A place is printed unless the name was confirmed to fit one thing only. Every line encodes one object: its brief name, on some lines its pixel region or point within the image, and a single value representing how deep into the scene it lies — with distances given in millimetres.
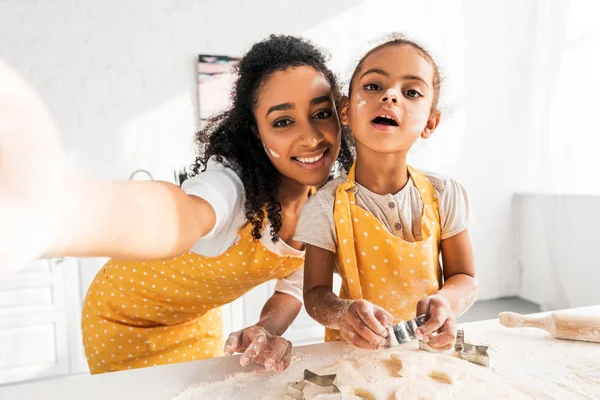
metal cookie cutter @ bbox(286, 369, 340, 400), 535
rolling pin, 699
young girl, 733
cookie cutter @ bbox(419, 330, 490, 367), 627
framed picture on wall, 2561
